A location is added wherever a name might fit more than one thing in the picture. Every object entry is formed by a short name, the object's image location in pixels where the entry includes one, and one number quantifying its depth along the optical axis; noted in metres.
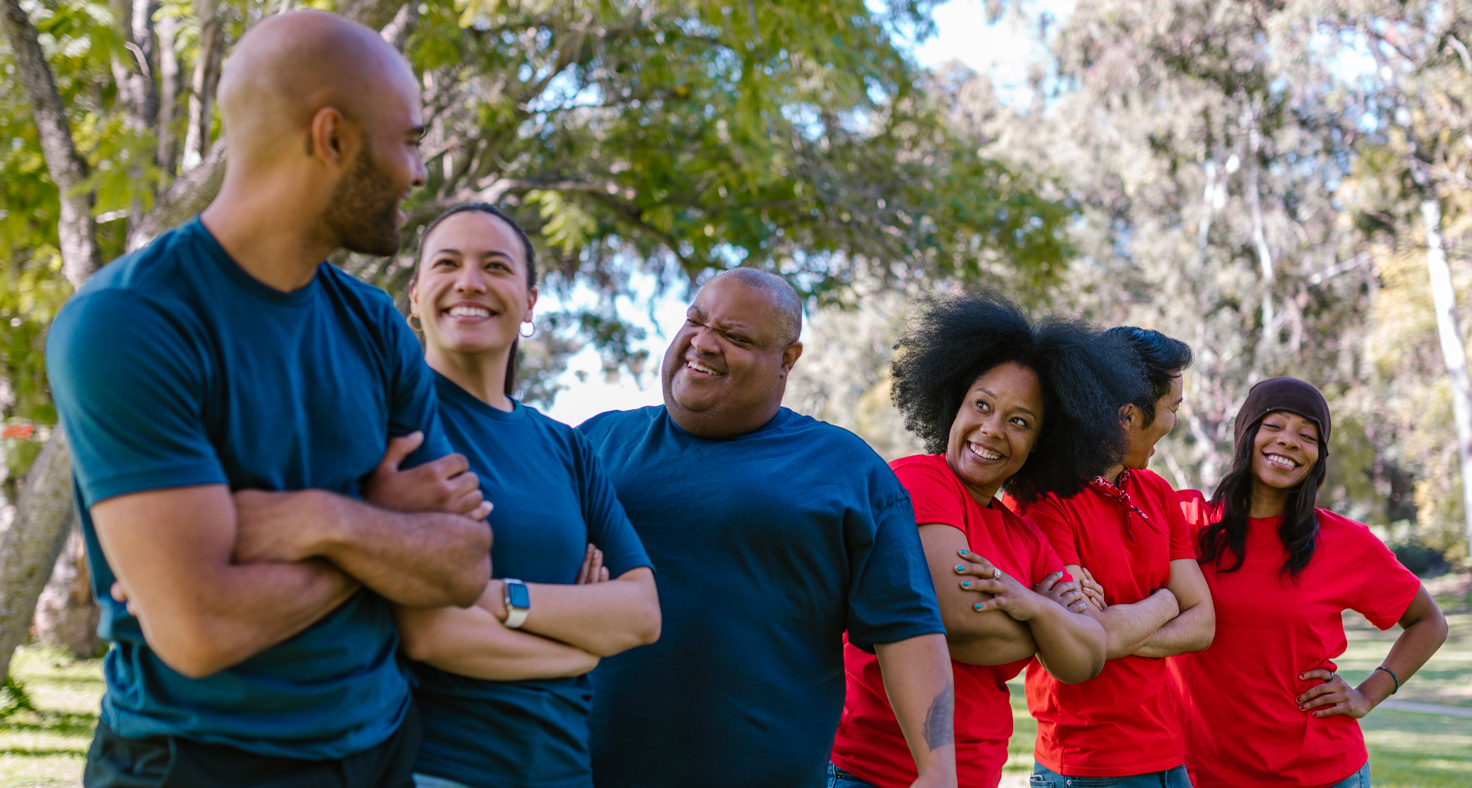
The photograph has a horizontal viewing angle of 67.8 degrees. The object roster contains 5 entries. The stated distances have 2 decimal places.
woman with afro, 3.18
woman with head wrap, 3.99
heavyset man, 2.97
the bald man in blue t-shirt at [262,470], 1.74
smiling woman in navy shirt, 2.31
